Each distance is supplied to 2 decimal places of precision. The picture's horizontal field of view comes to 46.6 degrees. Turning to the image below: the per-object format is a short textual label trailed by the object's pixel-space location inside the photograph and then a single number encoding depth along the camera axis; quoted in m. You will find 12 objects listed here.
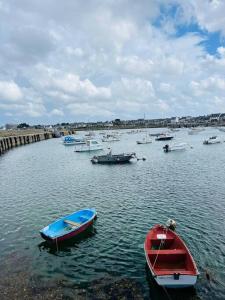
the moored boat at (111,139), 129.84
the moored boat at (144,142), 107.31
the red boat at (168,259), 13.06
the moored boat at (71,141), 110.81
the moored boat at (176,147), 74.59
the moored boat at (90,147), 85.00
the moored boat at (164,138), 120.81
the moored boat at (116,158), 57.06
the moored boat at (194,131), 160.00
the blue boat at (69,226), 19.41
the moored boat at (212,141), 92.74
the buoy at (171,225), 19.28
